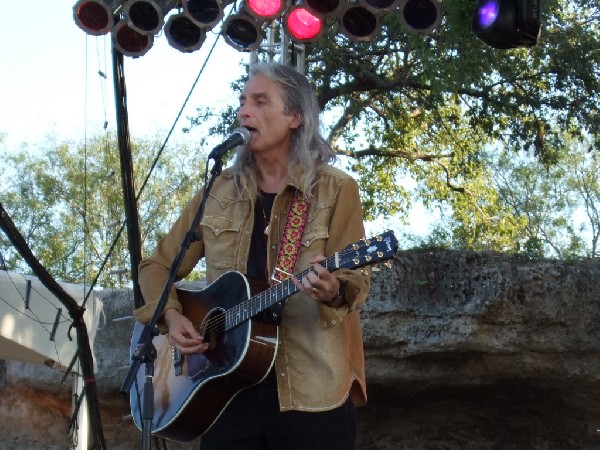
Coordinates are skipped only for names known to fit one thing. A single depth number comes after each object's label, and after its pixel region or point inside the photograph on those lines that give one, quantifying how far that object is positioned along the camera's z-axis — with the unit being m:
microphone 3.52
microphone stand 3.19
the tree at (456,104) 11.98
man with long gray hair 3.31
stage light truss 5.27
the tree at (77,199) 24.28
